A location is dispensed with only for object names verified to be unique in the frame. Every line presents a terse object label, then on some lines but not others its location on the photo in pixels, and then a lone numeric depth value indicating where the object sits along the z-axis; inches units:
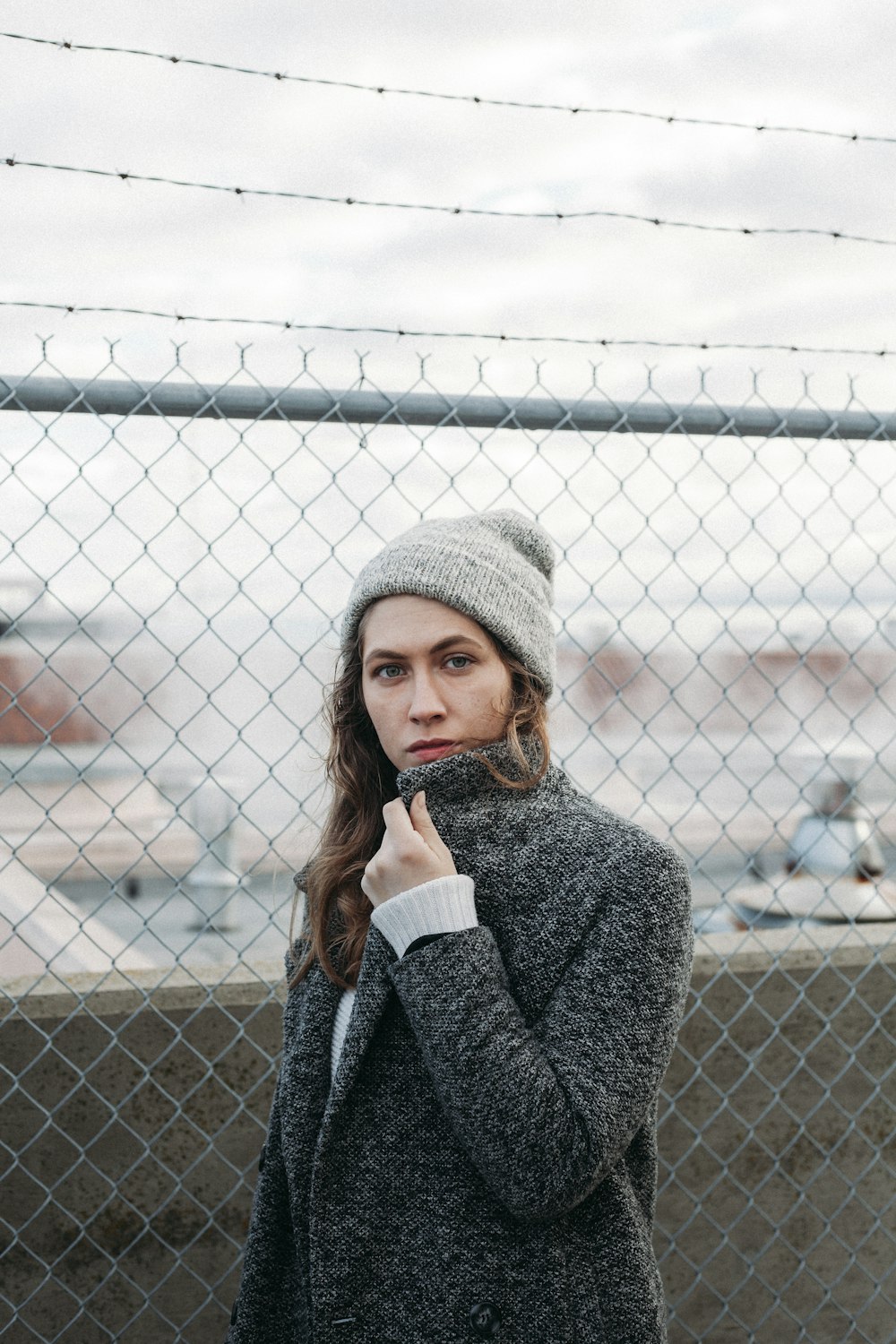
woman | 51.9
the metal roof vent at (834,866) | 183.2
